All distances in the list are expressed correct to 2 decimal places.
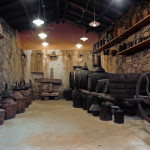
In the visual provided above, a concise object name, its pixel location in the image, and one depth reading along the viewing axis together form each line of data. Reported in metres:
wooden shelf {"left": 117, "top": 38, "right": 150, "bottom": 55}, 3.93
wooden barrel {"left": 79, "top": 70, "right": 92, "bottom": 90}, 5.76
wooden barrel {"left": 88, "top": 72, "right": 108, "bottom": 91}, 4.82
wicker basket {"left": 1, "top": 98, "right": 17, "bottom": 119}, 3.72
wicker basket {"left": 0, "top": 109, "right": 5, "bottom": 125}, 3.33
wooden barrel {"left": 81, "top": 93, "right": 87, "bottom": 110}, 4.99
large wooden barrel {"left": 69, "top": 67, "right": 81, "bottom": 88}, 5.85
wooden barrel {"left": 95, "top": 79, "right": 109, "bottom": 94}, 4.10
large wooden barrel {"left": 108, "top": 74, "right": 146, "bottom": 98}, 3.20
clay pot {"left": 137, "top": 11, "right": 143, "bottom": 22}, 4.08
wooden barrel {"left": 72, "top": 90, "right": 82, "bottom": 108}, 5.47
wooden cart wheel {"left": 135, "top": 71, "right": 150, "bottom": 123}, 2.41
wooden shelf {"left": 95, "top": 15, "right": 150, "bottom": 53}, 4.06
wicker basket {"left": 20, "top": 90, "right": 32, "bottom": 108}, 5.42
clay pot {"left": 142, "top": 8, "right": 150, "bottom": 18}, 3.79
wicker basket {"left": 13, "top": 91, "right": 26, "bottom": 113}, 4.39
